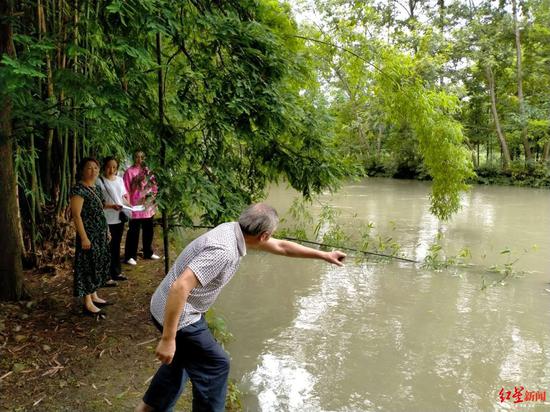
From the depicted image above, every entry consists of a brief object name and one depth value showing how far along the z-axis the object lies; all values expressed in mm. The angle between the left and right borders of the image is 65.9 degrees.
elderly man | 1720
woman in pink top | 4516
